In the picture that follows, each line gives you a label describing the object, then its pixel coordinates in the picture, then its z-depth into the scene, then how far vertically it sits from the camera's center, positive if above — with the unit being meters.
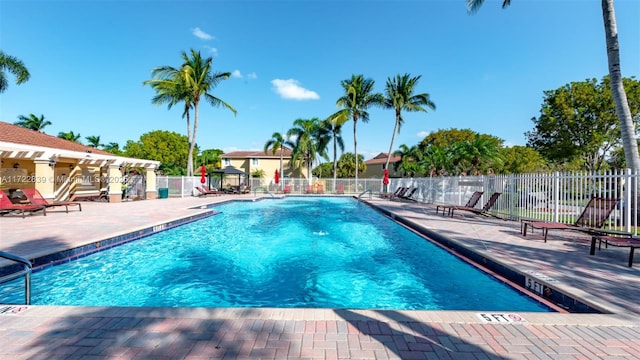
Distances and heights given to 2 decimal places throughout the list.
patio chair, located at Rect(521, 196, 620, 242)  6.48 -0.82
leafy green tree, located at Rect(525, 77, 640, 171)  22.67 +5.44
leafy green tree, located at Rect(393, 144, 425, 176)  34.71 +2.99
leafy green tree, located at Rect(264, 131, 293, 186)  29.62 +3.96
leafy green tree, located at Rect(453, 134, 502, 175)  22.45 +2.50
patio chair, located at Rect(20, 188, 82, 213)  10.93 -0.95
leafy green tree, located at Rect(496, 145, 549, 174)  35.12 +2.74
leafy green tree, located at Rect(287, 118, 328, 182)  28.72 +4.09
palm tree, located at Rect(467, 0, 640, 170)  8.12 +3.06
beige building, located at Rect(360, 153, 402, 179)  49.03 +2.50
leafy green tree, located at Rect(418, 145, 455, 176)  27.75 +2.10
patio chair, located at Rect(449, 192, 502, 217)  10.10 -0.87
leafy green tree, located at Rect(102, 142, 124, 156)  49.66 +5.55
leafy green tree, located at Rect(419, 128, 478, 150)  38.47 +6.33
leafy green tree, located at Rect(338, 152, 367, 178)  42.50 +2.15
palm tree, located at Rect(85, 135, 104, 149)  52.40 +6.64
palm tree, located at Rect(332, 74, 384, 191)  27.83 +8.11
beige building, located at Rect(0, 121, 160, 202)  11.97 +0.40
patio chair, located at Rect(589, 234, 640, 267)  4.56 -0.99
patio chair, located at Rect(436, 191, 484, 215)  11.41 -0.72
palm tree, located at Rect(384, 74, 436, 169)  26.34 +8.07
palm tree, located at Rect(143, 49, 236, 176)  22.28 +7.60
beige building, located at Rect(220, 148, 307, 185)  36.25 +2.06
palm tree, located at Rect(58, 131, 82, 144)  46.66 +6.80
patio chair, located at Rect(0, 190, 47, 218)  9.73 -1.16
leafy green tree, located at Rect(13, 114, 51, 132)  44.09 +8.51
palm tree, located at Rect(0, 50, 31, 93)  14.71 +5.67
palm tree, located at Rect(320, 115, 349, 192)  29.39 +5.21
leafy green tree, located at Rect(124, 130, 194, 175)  43.97 +4.51
